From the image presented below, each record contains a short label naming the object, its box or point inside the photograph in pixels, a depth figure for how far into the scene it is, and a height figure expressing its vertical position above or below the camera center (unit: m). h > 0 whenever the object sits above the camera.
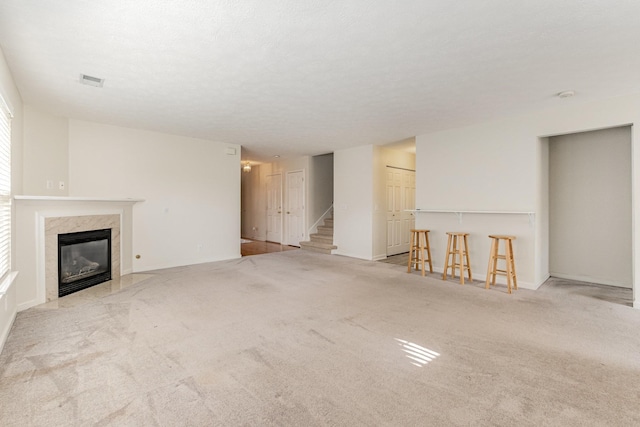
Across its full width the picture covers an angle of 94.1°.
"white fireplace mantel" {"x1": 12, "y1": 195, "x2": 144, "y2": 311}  3.46 -0.28
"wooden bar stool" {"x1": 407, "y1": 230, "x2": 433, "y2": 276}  5.27 -0.64
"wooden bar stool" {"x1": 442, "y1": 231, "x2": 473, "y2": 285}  4.63 -0.67
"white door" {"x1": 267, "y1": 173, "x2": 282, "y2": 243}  9.19 +0.10
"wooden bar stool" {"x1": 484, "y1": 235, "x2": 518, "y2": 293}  4.16 -0.76
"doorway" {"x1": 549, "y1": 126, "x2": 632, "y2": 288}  4.37 +0.05
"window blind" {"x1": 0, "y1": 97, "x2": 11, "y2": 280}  2.77 +0.23
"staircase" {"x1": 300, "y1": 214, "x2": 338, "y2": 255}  7.45 -0.79
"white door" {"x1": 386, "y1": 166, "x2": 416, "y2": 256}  7.12 +0.09
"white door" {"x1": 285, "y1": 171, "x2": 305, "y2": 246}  8.48 +0.09
